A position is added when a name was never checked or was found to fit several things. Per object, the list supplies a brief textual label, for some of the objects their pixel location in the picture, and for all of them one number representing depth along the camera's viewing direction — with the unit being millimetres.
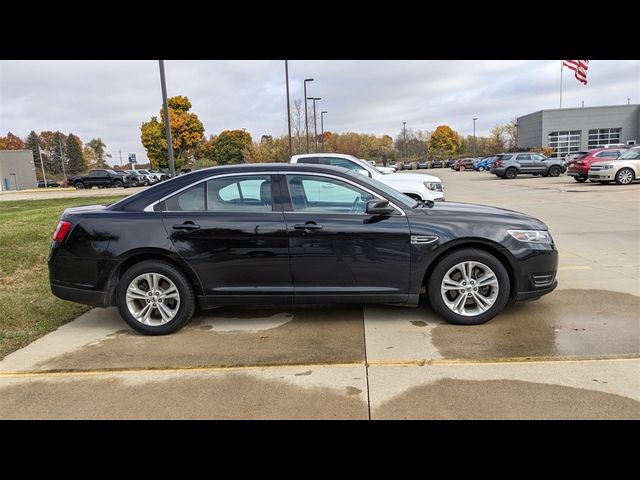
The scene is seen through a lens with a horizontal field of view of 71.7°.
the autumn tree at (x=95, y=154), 106144
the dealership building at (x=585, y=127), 59000
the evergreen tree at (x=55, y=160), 97625
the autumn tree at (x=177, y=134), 65875
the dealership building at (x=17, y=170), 58125
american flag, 31784
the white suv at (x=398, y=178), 10031
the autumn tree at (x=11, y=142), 97438
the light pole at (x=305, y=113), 35875
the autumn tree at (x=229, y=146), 71062
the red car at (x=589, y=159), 21688
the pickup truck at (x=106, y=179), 39812
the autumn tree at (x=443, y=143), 96812
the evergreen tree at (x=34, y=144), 96794
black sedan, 4320
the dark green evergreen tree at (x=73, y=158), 98000
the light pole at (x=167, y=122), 11514
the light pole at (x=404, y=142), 103700
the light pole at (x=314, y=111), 43984
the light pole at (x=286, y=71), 25470
